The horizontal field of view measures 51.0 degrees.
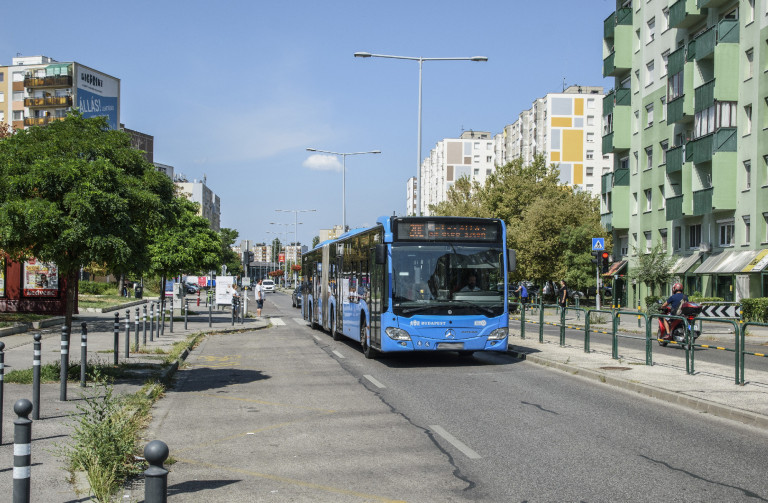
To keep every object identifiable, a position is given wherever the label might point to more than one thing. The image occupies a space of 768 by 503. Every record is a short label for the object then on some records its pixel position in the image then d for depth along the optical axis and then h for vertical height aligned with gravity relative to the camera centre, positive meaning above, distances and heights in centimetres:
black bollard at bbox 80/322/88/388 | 1160 -126
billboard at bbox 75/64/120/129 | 6419 +1752
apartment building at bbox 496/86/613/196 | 10194 +1784
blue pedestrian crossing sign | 3133 +127
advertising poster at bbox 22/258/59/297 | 2980 -44
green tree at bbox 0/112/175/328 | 1098 +101
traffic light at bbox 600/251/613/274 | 3075 +64
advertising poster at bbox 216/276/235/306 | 3609 -82
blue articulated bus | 1567 -20
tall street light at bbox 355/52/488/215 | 3001 +812
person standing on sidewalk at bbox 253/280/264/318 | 4159 -132
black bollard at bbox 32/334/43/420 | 906 -133
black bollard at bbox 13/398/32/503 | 500 -122
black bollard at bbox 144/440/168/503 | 409 -104
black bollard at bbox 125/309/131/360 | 1684 -158
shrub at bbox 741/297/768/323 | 2999 -114
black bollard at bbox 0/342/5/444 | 762 -109
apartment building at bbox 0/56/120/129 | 9312 +2117
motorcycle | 1412 -96
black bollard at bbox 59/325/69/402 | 1038 -126
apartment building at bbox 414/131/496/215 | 14088 +2066
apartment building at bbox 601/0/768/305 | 3606 +725
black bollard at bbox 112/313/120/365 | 1456 -127
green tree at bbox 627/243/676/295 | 3638 +34
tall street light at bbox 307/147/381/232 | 4988 +640
